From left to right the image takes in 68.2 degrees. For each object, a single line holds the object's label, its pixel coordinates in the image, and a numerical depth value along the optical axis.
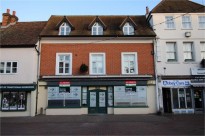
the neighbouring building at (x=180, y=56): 13.41
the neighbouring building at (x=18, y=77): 12.45
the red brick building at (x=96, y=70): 13.14
